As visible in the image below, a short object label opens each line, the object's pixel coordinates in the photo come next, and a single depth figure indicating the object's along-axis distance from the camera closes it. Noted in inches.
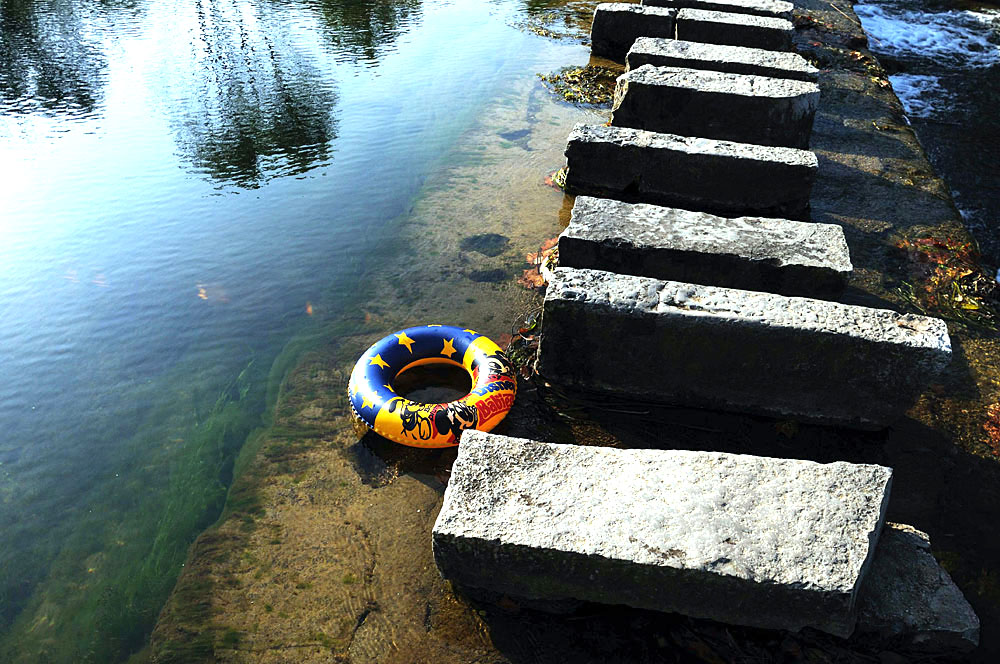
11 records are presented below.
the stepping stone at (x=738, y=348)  115.9
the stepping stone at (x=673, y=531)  84.8
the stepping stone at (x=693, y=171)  175.6
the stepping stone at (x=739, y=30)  262.8
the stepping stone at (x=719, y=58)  219.5
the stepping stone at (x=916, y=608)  88.6
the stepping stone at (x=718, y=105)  202.7
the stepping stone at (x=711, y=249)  136.3
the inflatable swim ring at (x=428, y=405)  124.1
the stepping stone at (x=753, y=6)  289.0
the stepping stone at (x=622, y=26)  304.5
